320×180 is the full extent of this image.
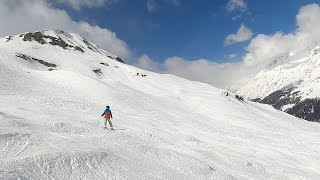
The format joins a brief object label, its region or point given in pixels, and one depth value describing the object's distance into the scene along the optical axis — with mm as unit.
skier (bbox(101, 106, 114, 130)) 19397
